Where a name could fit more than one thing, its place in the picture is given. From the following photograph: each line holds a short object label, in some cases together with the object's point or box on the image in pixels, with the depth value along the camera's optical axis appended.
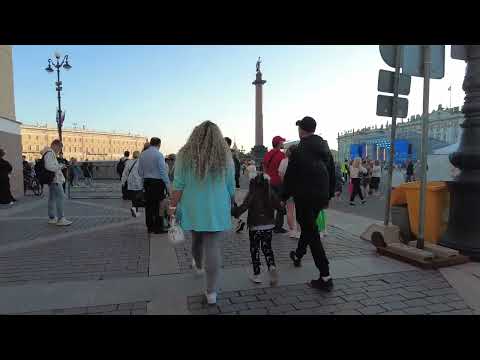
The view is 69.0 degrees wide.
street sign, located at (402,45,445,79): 4.71
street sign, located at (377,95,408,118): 5.32
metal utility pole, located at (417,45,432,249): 4.71
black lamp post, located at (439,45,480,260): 4.79
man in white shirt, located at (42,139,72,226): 7.49
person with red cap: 6.51
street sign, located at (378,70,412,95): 5.25
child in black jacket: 3.86
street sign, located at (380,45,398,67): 4.96
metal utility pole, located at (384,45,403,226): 4.98
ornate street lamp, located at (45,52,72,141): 22.59
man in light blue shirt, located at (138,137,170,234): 6.64
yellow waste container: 5.28
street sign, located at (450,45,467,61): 4.88
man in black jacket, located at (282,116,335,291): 3.84
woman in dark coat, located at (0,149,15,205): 8.59
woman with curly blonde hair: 3.39
